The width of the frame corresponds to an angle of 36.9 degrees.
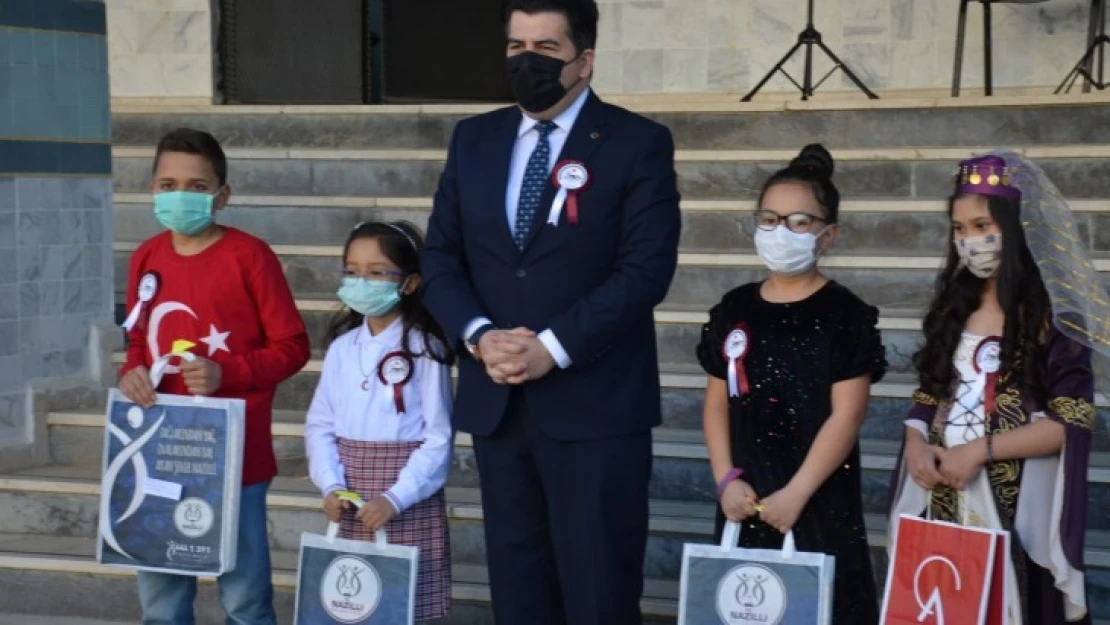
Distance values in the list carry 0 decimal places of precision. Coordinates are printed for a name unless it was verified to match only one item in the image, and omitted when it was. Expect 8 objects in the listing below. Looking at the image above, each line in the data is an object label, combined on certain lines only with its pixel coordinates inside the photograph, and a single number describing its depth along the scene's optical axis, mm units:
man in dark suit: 3891
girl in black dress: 3951
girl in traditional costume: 3795
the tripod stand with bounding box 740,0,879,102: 8438
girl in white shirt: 4367
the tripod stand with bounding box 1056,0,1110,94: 8039
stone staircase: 5504
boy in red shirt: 4461
